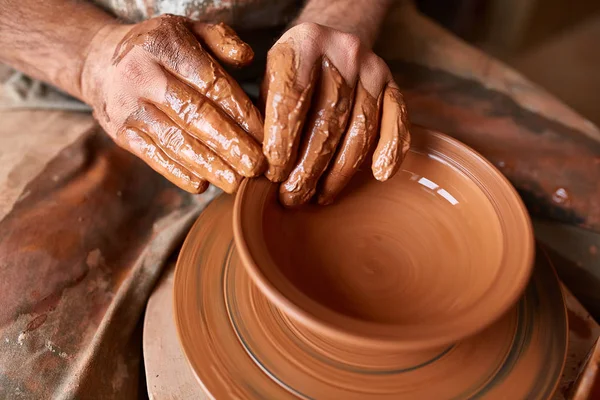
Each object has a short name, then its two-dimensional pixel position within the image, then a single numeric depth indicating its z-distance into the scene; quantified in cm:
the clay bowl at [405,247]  51
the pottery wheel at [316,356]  54
